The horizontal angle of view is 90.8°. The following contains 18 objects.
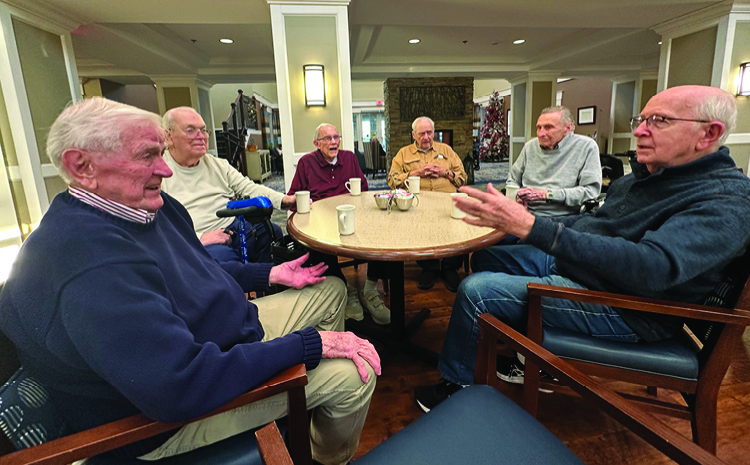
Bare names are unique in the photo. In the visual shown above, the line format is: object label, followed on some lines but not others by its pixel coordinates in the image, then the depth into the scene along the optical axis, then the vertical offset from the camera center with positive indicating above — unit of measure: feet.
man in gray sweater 7.39 -0.54
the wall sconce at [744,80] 13.50 +1.99
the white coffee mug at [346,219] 4.47 -0.80
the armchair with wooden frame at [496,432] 2.03 -1.94
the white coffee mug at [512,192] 6.42 -0.80
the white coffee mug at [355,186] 7.65 -0.71
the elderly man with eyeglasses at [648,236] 3.22 -0.88
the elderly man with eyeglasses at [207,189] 6.61 -0.63
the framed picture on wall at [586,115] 36.55 +2.64
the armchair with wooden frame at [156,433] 1.94 -1.51
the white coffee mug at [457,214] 5.11 -0.91
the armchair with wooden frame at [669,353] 3.18 -1.99
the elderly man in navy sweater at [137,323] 2.06 -0.98
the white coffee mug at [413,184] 7.15 -0.67
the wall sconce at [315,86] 11.76 +2.11
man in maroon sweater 9.23 -0.42
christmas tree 43.86 +1.24
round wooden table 3.95 -1.01
